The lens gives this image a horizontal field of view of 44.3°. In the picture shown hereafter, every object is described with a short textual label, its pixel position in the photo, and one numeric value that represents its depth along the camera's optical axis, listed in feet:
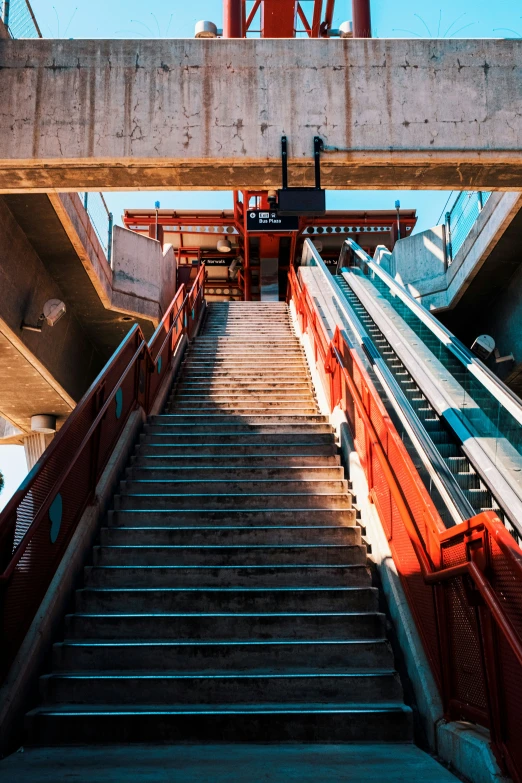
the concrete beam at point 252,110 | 17.03
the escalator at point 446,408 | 18.88
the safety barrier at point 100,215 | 33.03
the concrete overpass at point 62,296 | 27.99
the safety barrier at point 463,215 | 37.63
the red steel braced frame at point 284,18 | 34.60
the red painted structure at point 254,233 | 81.53
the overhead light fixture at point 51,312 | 30.45
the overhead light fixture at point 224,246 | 82.74
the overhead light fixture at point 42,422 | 44.86
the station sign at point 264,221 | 64.03
